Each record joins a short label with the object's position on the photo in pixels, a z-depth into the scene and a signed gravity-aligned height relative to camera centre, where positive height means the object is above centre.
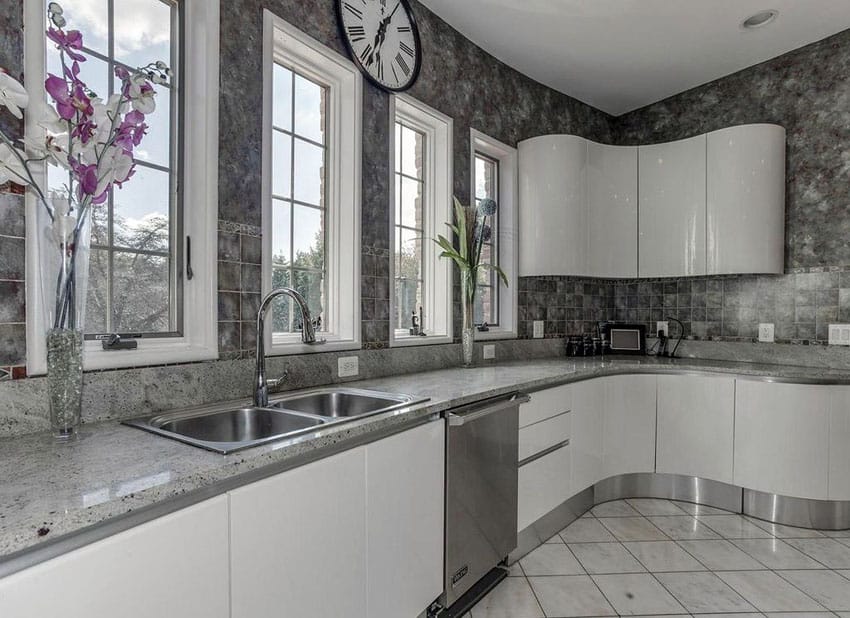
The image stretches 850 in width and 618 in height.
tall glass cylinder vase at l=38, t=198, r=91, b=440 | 1.16 +0.00
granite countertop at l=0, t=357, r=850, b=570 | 0.78 -0.33
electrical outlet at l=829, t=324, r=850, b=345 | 2.81 -0.15
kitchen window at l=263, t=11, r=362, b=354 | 2.11 +0.53
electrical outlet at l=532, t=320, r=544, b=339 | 3.40 -0.17
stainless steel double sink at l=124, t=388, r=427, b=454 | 1.41 -0.36
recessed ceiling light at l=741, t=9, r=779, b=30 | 2.65 +1.56
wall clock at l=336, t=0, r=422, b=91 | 2.26 +1.27
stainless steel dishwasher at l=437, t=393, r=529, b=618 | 1.78 -0.74
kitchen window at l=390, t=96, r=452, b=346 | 2.71 +0.49
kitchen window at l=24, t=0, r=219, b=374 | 1.56 +0.35
